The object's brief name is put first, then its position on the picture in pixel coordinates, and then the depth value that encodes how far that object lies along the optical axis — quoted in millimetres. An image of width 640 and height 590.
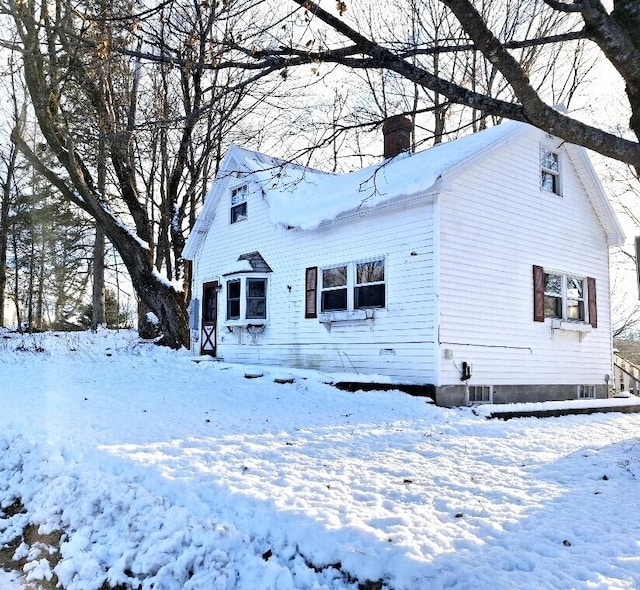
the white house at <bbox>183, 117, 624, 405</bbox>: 10289
